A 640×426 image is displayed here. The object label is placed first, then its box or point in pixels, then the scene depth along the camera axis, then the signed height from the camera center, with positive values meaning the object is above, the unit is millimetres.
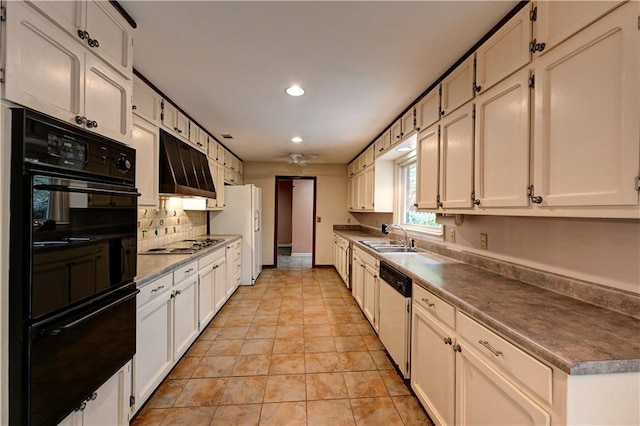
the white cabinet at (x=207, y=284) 2819 -797
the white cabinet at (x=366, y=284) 2888 -843
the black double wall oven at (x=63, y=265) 956 -225
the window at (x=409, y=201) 3422 +178
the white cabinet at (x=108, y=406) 1218 -936
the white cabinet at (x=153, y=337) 1729 -865
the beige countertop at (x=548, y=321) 852 -416
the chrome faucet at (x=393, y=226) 3256 -215
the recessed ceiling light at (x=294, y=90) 2383 +1062
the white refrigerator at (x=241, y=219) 4719 -133
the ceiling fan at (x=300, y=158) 5156 +1063
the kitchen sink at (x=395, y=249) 3027 -398
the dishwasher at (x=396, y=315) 2043 -814
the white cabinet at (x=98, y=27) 1142 +847
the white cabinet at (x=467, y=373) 982 -703
